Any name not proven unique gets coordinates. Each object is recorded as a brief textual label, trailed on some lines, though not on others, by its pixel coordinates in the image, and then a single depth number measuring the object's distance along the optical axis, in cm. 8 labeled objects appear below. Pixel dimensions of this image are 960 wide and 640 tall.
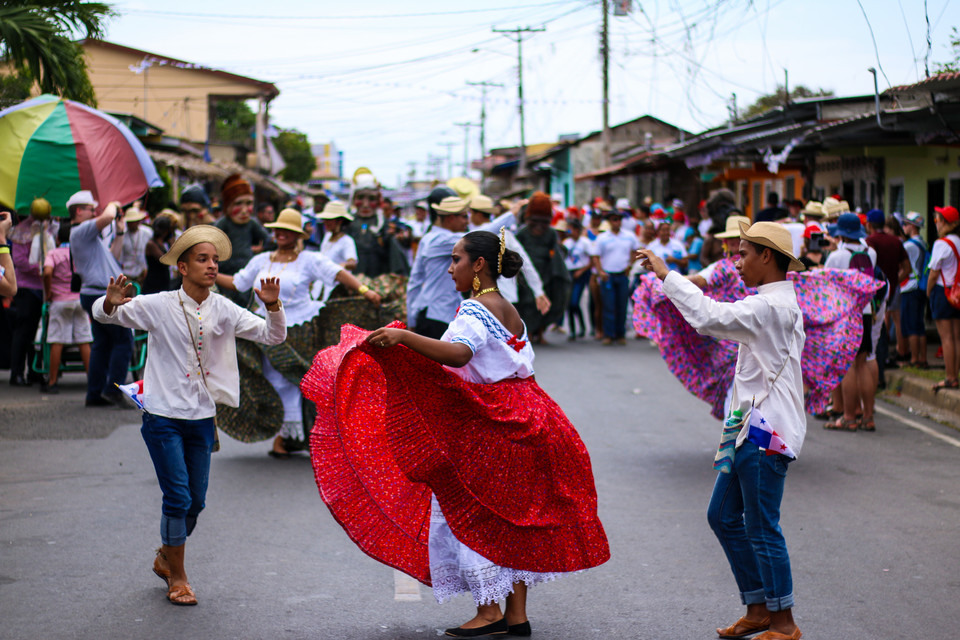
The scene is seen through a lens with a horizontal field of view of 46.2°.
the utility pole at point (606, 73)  3925
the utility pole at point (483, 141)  8506
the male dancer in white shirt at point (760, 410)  470
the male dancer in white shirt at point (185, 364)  537
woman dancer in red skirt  464
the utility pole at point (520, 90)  5245
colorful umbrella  1133
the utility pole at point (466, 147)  10441
